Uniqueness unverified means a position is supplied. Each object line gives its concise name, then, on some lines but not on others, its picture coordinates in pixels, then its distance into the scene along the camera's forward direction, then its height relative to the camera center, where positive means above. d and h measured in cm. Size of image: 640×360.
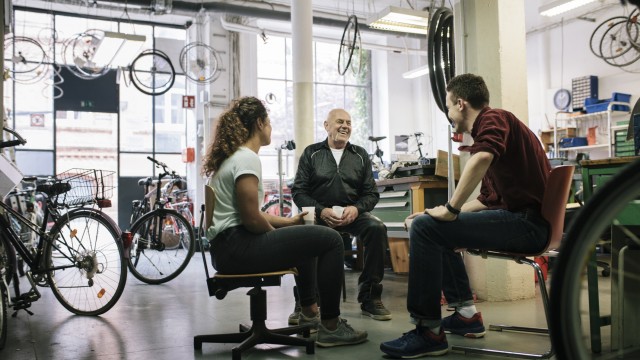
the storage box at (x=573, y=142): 930 +71
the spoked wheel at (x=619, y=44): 810 +221
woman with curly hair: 220 -17
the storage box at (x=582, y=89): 942 +163
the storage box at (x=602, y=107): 862 +122
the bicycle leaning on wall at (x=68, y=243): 305 -30
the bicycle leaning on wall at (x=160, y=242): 484 -48
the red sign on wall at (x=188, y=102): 1013 +162
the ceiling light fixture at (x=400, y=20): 565 +177
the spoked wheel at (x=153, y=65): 907 +213
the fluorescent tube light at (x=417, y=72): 987 +213
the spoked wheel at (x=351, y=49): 685 +260
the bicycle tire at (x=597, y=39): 948 +254
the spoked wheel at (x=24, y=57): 876 +225
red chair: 206 -12
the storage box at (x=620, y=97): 864 +136
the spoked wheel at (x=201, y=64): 955 +220
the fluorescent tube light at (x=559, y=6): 657 +220
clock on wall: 999 +156
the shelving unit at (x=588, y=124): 856 +104
